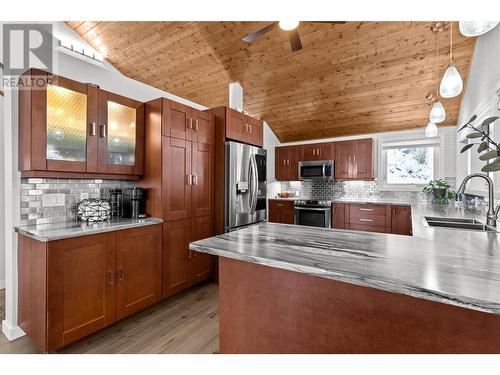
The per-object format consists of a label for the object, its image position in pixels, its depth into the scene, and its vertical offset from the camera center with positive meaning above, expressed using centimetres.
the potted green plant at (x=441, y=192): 362 -8
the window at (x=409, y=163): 466 +45
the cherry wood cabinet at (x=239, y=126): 316 +83
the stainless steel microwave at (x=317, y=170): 519 +35
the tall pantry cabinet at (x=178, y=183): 255 +3
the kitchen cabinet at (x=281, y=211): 543 -57
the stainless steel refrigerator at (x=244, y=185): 313 +1
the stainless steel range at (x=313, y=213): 488 -54
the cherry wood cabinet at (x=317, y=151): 528 +76
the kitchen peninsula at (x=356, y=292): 76 -41
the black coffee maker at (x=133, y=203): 253 -18
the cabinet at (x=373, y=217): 429 -57
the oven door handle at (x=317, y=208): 487 -45
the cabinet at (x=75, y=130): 190 +48
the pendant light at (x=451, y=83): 166 +70
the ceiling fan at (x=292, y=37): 219 +136
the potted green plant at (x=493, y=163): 118 +12
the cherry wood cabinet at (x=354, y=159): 486 +54
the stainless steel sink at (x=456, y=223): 212 -32
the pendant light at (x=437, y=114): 230 +68
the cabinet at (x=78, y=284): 171 -76
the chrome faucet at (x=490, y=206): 161 -13
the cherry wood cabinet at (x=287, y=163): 573 +54
